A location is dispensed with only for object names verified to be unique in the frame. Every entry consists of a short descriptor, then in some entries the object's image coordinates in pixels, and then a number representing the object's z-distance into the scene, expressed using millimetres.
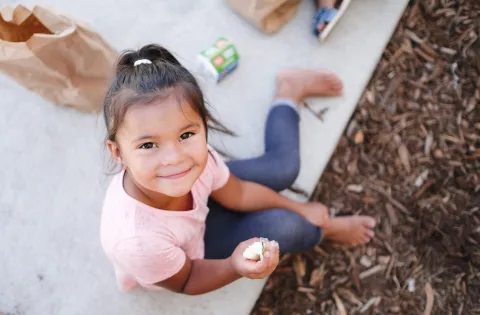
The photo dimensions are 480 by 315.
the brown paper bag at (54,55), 1410
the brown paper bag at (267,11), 1760
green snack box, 1720
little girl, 939
